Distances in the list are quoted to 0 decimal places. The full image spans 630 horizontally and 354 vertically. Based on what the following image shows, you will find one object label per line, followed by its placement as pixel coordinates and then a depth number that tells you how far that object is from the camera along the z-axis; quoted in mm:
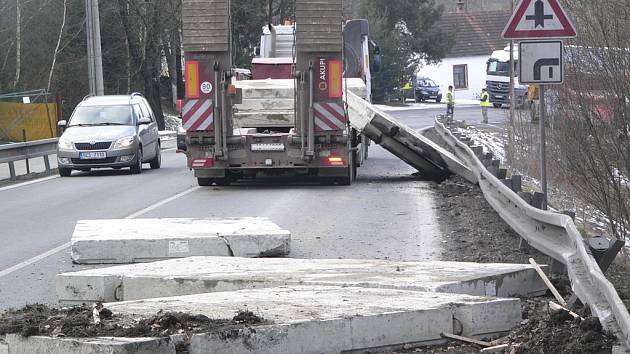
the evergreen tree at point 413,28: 79375
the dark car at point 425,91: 82625
